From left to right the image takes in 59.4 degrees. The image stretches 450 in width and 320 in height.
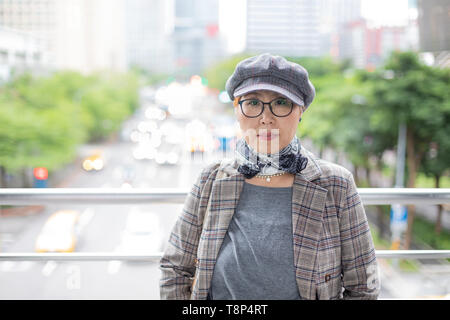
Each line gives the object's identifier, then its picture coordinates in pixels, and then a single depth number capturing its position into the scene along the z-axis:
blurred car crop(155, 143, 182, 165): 18.52
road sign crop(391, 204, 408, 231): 7.16
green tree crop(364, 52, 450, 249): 7.78
